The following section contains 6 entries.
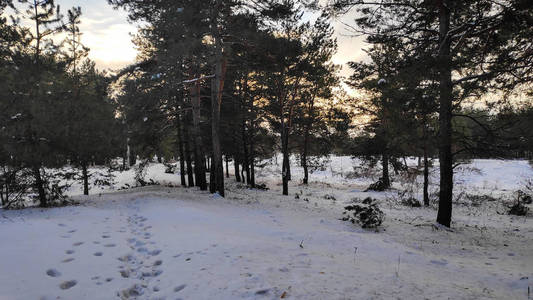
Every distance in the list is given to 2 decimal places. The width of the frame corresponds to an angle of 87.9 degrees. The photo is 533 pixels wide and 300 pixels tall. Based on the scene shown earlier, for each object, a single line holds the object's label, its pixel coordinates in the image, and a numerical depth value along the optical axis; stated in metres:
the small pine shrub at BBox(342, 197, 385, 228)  8.33
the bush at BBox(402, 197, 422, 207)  13.84
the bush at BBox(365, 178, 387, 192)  19.44
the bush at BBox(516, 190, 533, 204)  14.14
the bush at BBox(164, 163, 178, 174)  30.83
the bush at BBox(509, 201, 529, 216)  12.11
